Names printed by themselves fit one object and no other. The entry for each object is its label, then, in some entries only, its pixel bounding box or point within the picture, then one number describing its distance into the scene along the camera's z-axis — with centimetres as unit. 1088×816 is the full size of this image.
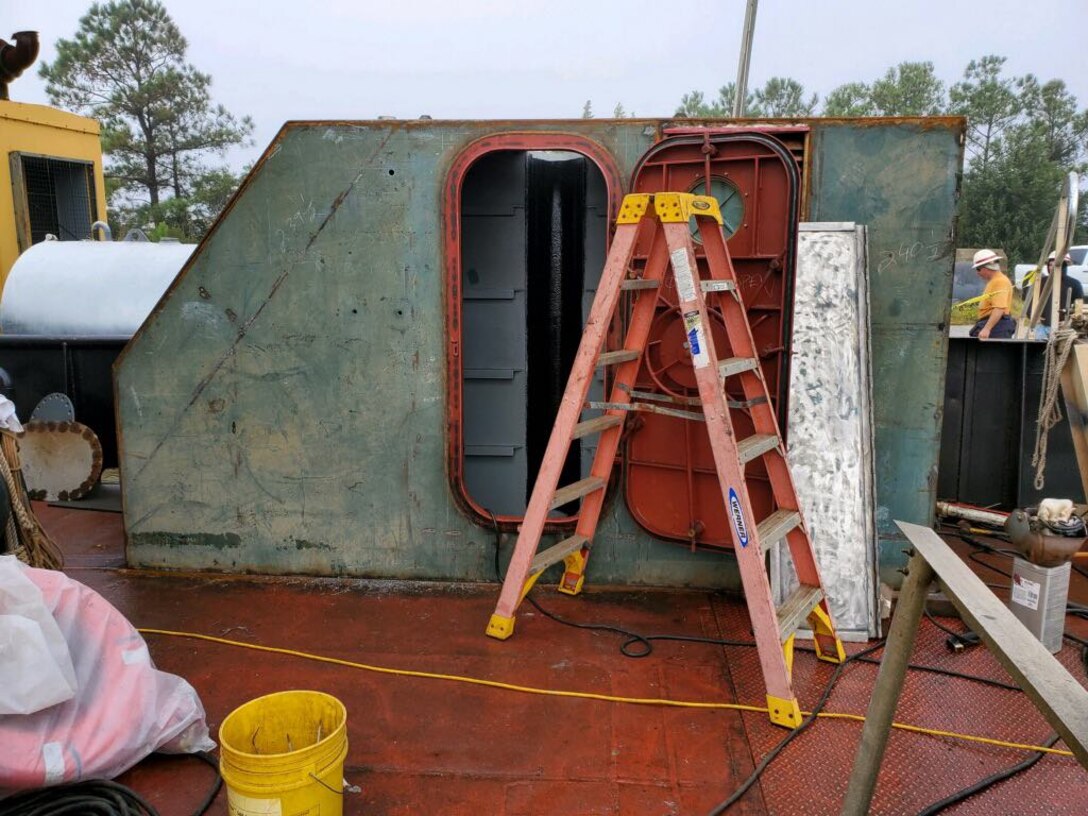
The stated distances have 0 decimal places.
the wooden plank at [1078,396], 358
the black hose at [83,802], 224
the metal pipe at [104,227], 771
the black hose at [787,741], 237
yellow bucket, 203
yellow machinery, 793
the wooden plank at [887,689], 179
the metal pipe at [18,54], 730
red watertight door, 334
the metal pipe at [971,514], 480
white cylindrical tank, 566
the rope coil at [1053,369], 362
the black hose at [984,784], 235
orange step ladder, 280
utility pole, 578
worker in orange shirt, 696
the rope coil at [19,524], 311
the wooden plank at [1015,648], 127
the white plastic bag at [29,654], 221
